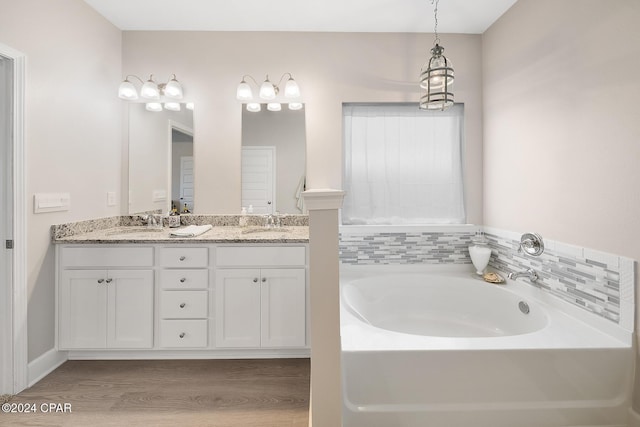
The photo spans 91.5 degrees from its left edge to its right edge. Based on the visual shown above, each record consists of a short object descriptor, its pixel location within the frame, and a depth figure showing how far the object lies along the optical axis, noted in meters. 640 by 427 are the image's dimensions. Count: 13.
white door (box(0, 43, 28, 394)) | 1.78
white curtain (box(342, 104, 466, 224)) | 2.71
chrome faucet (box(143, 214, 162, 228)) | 2.67
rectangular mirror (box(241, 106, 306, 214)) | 2.68
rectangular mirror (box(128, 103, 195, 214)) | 2.70
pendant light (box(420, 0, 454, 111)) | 1.78
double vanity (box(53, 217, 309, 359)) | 2.09
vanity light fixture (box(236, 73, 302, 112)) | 2.58
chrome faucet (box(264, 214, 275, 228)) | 2.68
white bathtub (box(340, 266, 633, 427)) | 1.36
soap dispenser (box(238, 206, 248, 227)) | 2.68
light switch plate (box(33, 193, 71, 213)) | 1.92
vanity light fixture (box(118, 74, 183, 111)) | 2.57
